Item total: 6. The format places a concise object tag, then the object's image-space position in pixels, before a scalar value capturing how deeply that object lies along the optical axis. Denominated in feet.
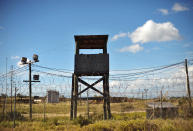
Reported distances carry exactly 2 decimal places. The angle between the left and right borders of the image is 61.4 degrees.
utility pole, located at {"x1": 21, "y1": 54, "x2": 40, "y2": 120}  45.74
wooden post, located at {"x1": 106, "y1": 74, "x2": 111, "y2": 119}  36.92
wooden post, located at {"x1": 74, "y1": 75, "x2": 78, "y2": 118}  37.50
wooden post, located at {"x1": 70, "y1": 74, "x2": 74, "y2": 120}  38.14
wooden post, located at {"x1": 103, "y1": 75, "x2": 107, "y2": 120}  37.24
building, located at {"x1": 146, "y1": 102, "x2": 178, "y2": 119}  36.27
